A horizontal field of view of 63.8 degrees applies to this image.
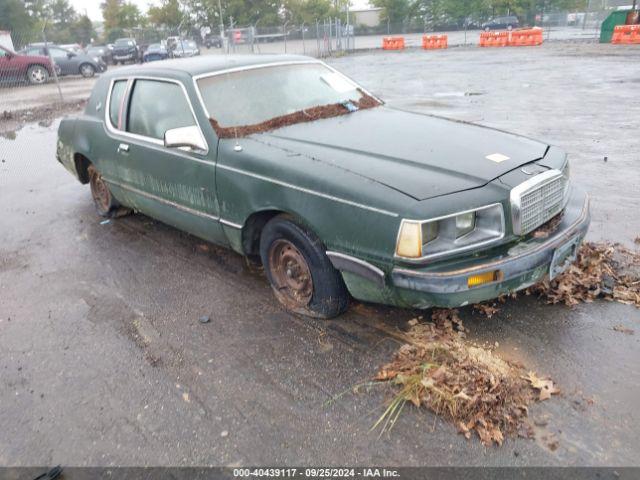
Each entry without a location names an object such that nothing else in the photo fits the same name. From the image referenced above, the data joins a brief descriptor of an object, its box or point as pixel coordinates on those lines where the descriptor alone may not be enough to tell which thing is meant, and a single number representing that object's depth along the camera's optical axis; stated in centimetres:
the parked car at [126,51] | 3034
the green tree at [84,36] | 4116
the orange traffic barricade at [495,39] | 2964
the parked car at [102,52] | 2866
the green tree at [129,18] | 5969
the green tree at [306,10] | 5810
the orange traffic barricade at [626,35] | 2386
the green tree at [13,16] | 4028
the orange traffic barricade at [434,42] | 3148
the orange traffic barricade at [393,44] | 3256
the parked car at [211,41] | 4403
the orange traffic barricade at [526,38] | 2800
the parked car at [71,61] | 2240
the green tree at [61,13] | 7162
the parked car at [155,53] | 2975
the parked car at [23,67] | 1956
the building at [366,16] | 6919
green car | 282
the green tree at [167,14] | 4803
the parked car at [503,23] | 4806
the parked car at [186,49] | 3039
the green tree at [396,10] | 5969
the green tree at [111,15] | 6041
